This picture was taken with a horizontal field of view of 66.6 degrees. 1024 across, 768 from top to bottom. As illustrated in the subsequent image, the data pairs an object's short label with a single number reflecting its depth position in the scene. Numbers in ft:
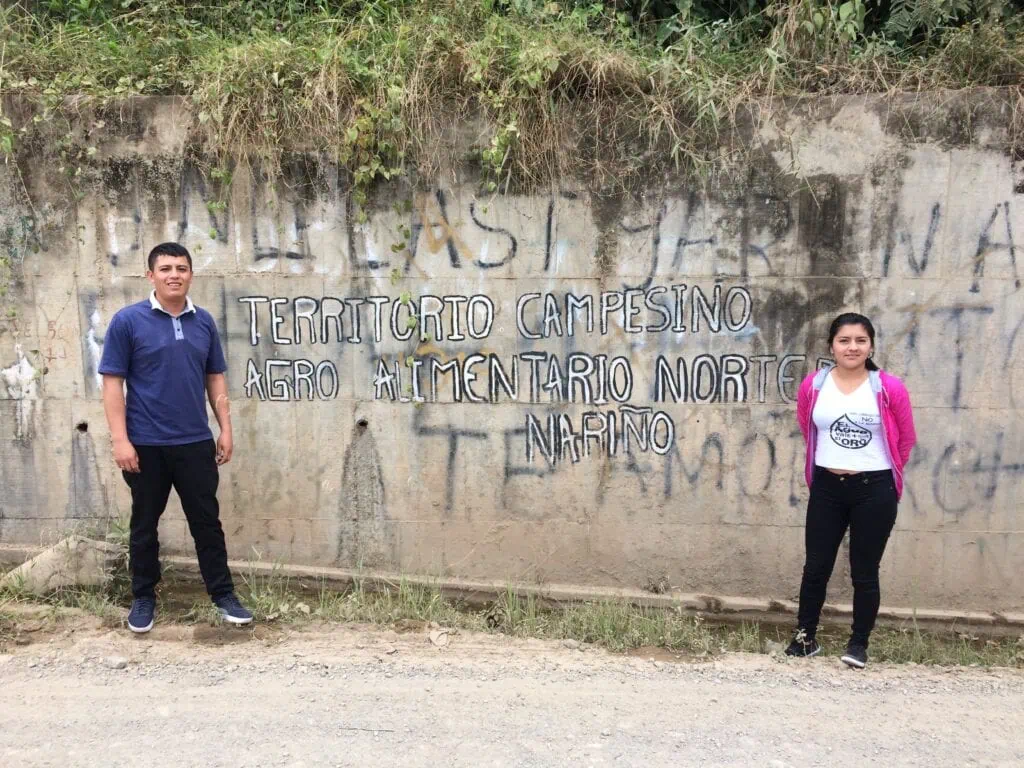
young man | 11.82
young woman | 11.44
